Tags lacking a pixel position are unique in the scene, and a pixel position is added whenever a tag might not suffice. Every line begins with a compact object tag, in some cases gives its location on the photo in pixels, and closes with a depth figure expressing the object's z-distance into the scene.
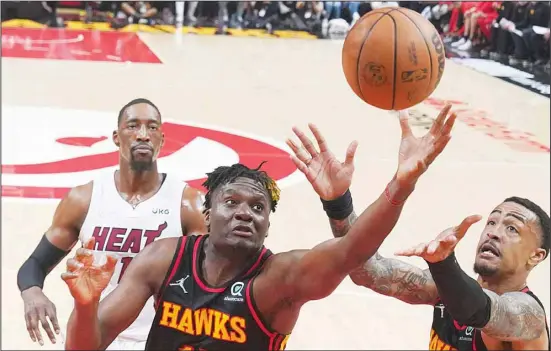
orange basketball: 3.52
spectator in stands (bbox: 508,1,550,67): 17.11
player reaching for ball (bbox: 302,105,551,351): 3.02
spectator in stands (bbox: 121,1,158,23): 21.78
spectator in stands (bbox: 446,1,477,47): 20.67
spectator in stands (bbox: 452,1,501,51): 19.44
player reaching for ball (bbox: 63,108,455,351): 2.97
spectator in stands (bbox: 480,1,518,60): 18.16
